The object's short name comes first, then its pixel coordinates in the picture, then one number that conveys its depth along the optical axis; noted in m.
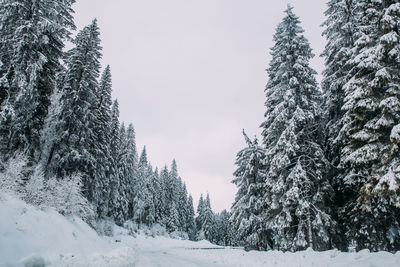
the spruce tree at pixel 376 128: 10.68
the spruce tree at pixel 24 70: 16.02
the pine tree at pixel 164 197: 64.38
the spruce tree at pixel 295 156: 15.05
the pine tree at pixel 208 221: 72.88
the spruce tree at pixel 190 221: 75.33
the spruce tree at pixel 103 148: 26.67
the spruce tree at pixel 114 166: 34.04
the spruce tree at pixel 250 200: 20.91
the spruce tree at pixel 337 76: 16.05
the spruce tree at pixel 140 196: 50.53
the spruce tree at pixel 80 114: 21.67
